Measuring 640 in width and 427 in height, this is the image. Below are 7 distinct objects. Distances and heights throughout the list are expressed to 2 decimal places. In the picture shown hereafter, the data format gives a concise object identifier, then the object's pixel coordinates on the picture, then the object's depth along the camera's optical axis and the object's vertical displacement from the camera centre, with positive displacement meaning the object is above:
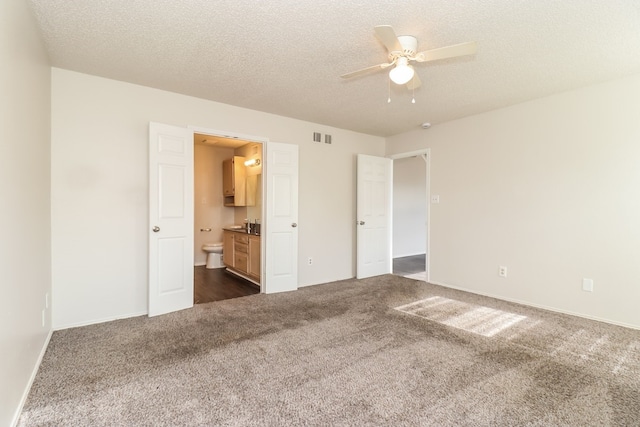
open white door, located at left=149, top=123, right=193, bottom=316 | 3.27 -0.08
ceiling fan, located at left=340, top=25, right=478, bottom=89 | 2.05 +1.14
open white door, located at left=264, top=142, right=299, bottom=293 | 4.22 -0.09
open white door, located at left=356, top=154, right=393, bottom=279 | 5.04 -0.05
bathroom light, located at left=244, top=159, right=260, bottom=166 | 5.46 +0.90
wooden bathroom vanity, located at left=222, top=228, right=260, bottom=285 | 4.74 -0.72
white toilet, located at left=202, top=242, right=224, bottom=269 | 5.83 -0.84
